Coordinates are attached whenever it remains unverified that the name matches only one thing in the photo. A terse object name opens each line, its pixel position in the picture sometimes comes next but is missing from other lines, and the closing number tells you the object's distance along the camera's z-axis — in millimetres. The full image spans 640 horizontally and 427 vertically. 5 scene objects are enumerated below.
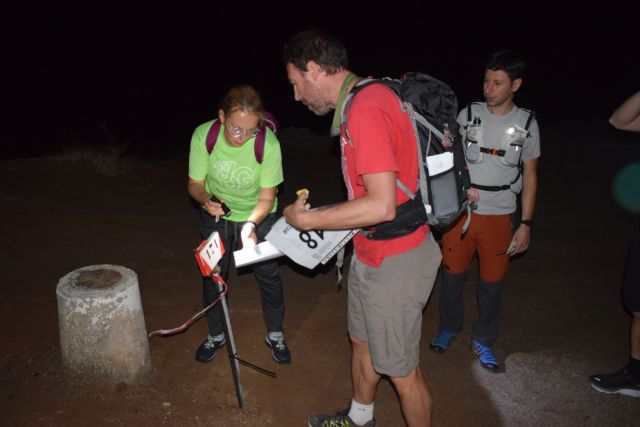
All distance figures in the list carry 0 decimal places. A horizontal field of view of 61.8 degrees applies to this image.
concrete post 3371
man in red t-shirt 2336
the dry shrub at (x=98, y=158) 8266
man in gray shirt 3814
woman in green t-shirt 3322
